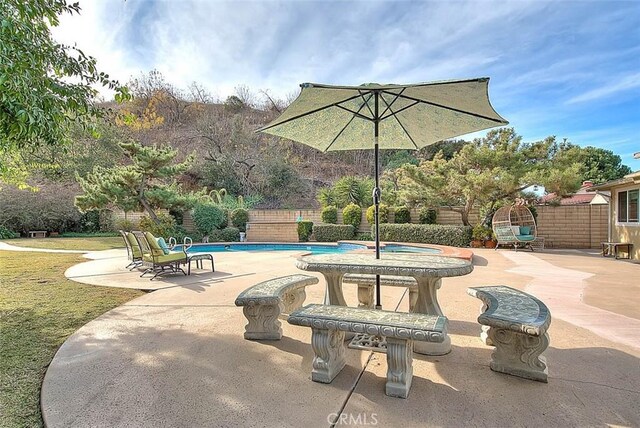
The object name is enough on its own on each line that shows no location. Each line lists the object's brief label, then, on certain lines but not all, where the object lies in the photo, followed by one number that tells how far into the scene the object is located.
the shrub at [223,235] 15.59
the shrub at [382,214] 13.77
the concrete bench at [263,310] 3.21
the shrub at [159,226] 13.34
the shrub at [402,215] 13.66
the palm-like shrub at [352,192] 17.00
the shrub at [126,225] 15.52
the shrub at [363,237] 14.06
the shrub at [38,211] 16.48
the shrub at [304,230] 14.98
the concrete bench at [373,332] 2.21
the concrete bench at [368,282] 3.93
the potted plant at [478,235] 11.77
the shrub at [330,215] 15.11
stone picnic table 2.79
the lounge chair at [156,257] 6.79
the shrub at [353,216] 14.62
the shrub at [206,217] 15.26
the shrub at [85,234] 17.14
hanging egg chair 10.73
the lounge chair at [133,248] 7.45
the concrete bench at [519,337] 2.36
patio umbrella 2.84
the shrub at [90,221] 17.97
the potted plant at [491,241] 11.58
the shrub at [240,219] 16.16
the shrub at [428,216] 13.30
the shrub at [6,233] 16.16
